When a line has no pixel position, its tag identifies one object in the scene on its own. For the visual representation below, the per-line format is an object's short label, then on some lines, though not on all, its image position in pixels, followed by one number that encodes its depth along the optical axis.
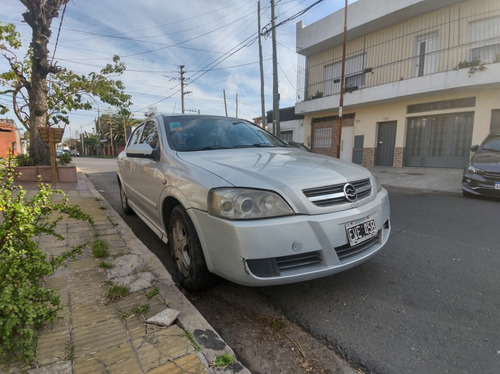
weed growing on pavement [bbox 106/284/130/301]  2.14
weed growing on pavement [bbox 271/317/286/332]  1.98
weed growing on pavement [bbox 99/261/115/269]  2.64
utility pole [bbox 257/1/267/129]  15.58
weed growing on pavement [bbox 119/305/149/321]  1.92
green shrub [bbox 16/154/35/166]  8.46
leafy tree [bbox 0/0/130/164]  8.15
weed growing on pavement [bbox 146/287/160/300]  2.14
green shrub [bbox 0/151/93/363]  1.56
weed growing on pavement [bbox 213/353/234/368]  1.55
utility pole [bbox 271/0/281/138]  13.50
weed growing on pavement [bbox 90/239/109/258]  2.88
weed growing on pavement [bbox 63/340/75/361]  1.56
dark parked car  6.11
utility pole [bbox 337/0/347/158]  11.41
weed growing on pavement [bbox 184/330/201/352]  1.64
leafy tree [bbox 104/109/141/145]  48.53
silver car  1.89
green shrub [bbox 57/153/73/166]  9.68
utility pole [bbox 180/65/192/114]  29.34
